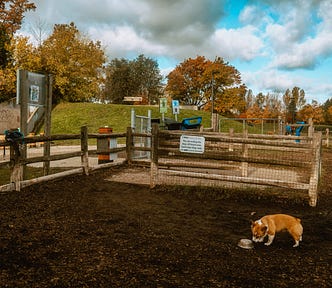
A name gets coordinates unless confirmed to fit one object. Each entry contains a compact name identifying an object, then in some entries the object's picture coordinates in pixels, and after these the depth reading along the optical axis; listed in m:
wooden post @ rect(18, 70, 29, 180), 7.75
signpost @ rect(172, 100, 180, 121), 16.86
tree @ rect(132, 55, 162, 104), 64.94
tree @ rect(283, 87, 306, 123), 64.97
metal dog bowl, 4.21
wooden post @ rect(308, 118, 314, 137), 15.44
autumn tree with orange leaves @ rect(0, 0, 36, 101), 27.62
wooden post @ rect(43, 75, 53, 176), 8.66
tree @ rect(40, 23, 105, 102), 32.16
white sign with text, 7.60
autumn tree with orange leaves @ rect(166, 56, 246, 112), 48.31
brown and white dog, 4.33
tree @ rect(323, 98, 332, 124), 64.44
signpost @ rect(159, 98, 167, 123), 15.05
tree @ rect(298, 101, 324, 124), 56.28
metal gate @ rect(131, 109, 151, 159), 12.70
